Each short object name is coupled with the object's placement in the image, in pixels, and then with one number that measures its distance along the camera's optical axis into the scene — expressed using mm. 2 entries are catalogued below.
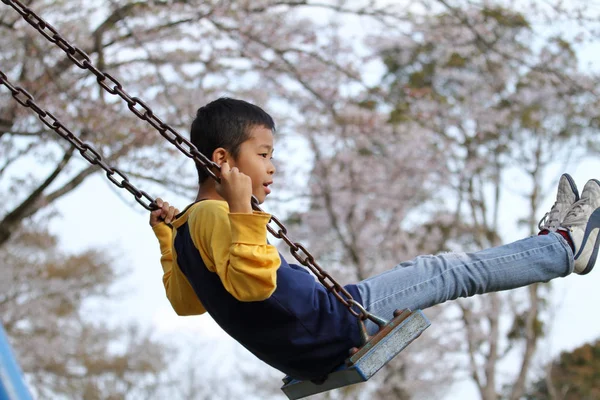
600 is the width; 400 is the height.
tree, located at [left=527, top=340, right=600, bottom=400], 18828
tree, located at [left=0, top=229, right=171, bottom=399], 12797
